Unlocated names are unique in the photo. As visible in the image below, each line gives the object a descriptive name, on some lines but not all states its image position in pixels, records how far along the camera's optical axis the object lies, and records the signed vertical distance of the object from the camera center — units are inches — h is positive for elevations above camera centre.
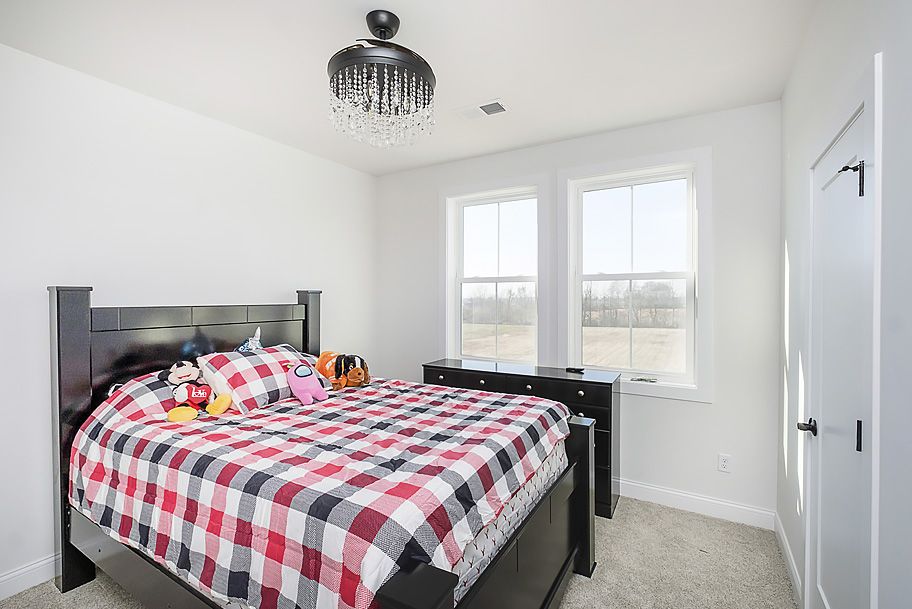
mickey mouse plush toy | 89.5 -18.7
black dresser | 115.1 -24.1
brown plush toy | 116.0 -17.8
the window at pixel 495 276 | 151.5 +8.0
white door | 51.5 -10.5
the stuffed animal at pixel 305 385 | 102.9 -19.1
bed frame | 64.2 -31.9
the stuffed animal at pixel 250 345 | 115.6 -11.4
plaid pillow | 96.3 -16.5
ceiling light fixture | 73.2 +36.0
